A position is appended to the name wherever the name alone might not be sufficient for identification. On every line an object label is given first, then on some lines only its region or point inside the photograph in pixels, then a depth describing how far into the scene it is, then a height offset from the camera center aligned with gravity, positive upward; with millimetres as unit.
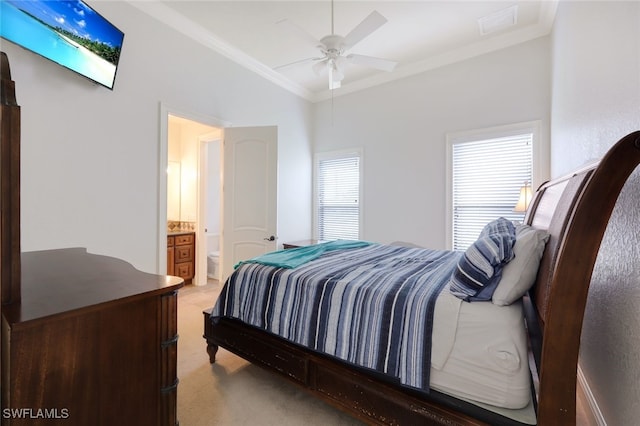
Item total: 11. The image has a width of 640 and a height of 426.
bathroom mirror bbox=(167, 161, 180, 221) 4980 +328
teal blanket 2035 -366
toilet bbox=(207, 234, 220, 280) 4727 -833
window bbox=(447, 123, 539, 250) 3330 +462
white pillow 1264 -266
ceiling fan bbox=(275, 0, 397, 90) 2270 +1489
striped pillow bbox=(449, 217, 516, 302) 1304 -269
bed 912 -590
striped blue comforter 1353 -547
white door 3699 +229
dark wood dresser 675 -388
